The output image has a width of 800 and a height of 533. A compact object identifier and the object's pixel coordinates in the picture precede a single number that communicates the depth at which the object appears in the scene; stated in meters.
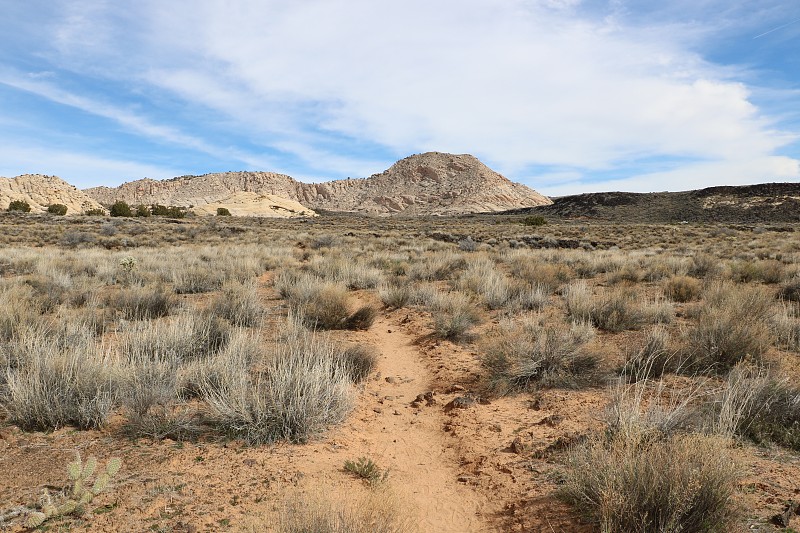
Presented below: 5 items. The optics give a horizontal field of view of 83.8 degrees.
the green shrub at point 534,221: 45.76
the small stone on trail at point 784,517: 2.45
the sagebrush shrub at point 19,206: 48.69
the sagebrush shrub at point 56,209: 46.75
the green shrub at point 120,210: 45.12
